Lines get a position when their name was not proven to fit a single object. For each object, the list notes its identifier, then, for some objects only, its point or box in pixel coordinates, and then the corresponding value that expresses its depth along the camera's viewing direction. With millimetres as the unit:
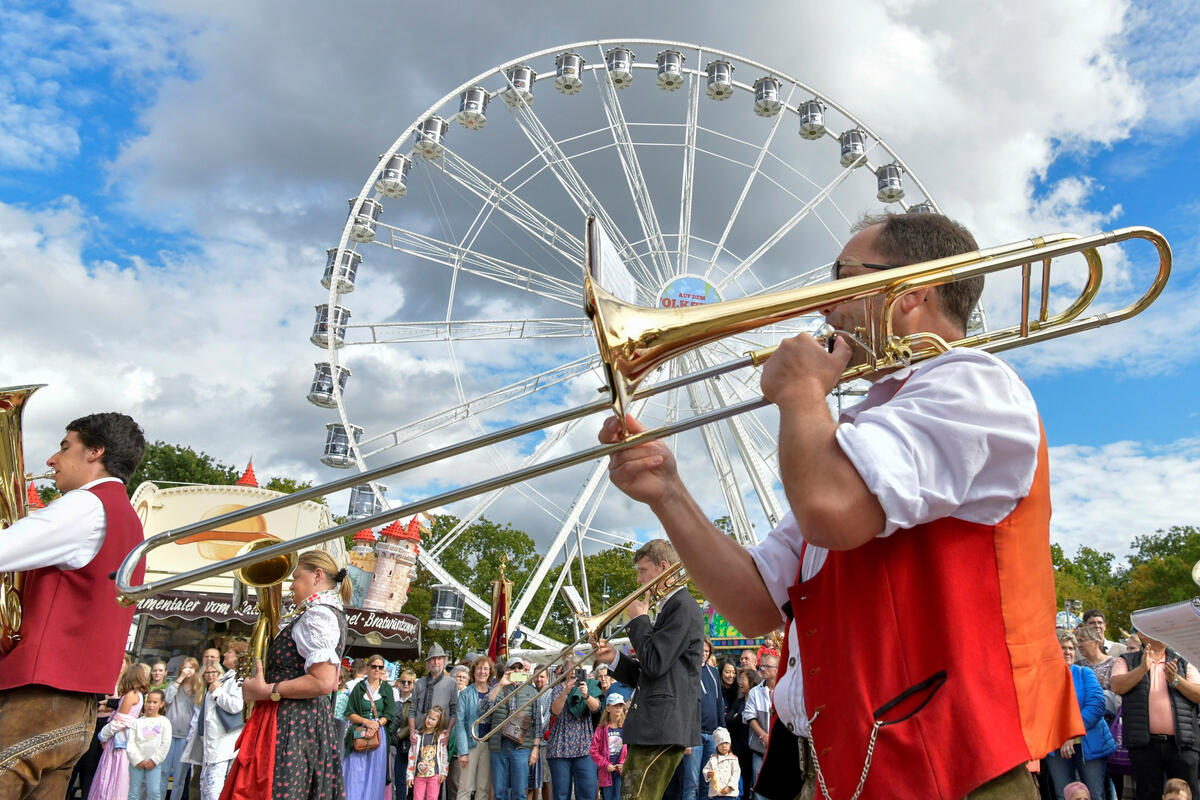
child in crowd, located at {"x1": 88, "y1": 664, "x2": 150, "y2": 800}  8609
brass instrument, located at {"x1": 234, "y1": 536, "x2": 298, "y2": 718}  4415
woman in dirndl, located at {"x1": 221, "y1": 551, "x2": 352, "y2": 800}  4125
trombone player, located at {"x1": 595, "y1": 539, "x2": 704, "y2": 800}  4895
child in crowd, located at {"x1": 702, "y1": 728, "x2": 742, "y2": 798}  8086
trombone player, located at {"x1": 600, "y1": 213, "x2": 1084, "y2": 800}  1278
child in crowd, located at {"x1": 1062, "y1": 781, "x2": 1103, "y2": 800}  6086
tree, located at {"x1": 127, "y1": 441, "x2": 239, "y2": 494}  48188
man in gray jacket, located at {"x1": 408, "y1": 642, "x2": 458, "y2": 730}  9961
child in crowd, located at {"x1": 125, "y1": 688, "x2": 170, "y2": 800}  8875
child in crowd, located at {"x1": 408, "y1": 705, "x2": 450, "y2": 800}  9547
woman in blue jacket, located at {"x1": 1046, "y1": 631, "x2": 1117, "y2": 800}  6723
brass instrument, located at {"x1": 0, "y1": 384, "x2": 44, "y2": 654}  3500
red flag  13297
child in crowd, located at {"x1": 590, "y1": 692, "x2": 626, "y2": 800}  8992
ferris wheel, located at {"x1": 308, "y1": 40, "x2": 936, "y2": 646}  18875
